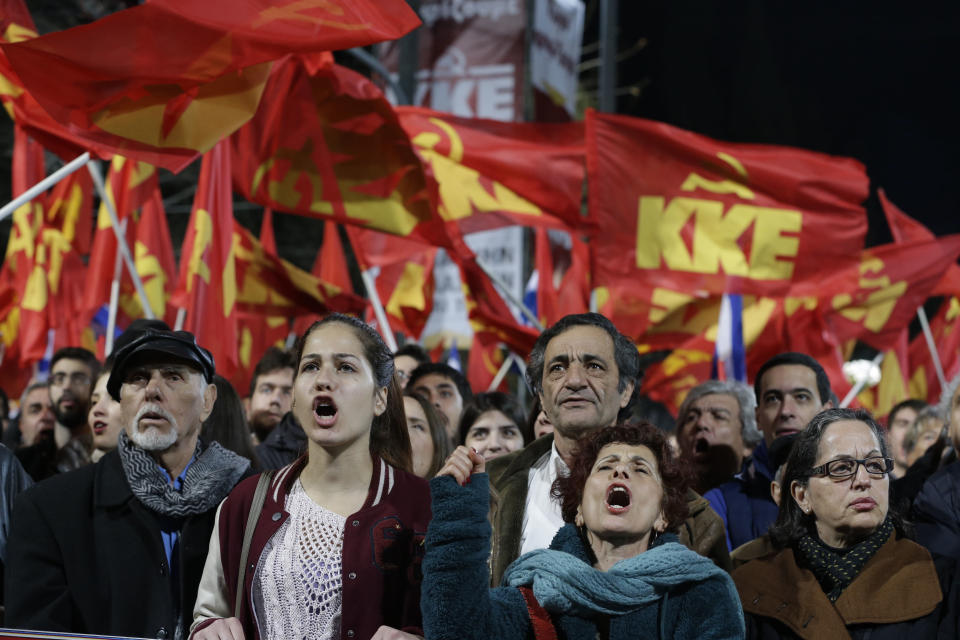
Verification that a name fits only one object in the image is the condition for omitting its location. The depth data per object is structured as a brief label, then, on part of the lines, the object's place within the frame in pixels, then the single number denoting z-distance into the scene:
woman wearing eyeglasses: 3.57
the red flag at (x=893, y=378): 13.14
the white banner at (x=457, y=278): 16.61
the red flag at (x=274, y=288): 9.71
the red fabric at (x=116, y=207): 8.95
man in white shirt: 3.76
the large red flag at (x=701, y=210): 9.06
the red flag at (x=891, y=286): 10.63
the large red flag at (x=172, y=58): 5.38
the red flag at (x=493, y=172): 8.79
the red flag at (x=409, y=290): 11.03
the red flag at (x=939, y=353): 13.23
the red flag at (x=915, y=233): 12.98
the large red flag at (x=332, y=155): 7.64
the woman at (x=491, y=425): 5.86
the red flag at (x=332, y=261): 11.79
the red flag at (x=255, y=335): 10.34
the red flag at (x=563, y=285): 10.68
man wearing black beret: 3.50
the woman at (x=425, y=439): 5.32
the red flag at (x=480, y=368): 11.46
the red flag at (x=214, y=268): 7.54
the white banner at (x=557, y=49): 17.61
